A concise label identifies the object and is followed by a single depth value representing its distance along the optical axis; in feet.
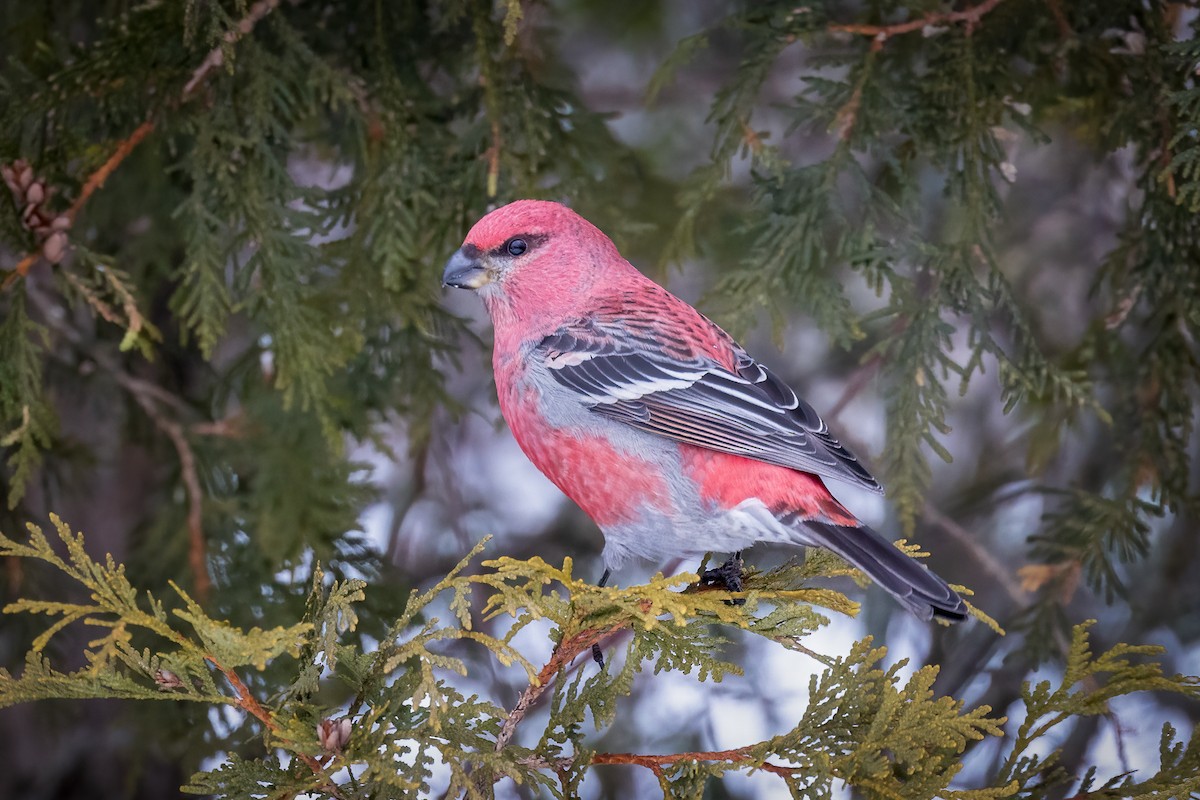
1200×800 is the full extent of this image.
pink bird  14.97
